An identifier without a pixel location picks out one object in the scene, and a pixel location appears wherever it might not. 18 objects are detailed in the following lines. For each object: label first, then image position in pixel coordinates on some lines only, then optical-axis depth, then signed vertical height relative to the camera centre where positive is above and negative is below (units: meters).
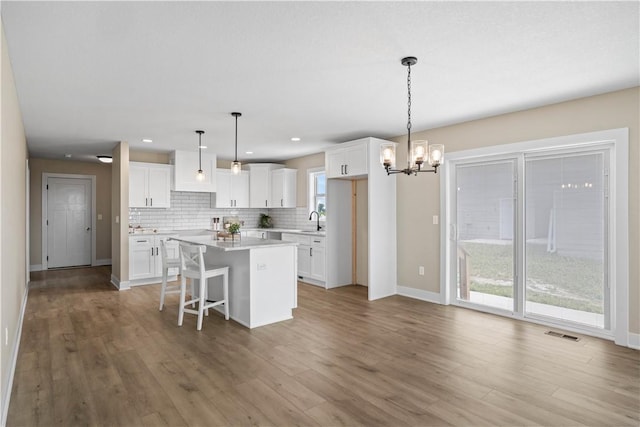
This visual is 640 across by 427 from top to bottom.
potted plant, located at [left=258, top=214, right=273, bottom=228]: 8.45 -0.17
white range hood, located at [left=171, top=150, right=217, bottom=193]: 6.91 +0.82
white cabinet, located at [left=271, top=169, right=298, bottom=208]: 7.78 +0.54
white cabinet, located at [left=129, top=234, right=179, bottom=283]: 6.36 -0.75
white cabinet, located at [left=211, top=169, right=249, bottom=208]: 7.68 +0.50
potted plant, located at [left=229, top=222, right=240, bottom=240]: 4.57 -0.19
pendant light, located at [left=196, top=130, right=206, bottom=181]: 5.32 +1.17
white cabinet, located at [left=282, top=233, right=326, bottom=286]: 6.30 -0.79
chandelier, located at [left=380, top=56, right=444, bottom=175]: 3.11 +0.52
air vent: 3.74 -1.27
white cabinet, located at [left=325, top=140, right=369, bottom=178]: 5.50 +0.83
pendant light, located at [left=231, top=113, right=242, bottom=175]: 4.57 +0.58
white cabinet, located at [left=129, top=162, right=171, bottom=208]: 6.65 +0.53
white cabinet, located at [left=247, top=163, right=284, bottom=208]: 8.01 +0.62
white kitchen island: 4.13 -0.77
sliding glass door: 3.84 -0.26
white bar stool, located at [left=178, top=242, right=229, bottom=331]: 4.06 -0.66
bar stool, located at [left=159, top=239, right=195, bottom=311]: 4.78 -0.67
